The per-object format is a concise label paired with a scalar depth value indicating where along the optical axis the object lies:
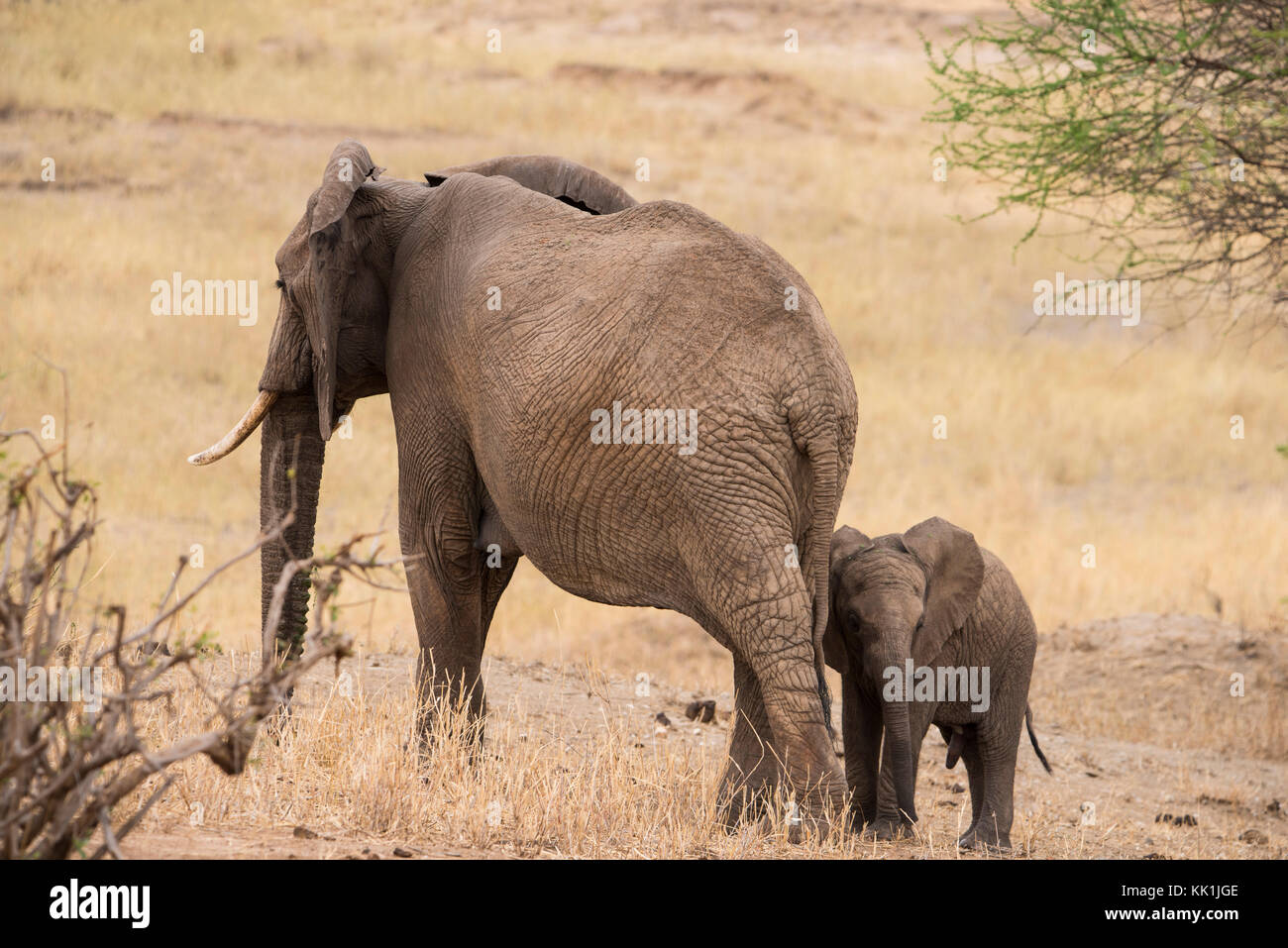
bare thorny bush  8.07
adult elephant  12.44
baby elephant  14.52
